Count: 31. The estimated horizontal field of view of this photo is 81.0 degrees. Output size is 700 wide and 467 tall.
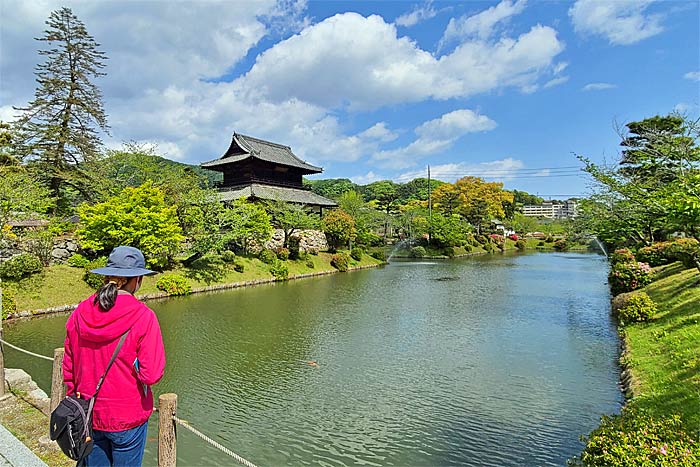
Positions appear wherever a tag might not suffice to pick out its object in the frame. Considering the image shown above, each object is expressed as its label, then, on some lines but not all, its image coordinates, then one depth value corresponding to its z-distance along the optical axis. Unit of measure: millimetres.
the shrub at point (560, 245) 47297
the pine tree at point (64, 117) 20219
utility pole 38631
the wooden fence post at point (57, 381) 4031
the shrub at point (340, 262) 27578
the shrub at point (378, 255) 32594
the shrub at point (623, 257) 15027
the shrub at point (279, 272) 22375
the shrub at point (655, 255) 16000
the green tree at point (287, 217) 25359
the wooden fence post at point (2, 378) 4902
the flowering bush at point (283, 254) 24891
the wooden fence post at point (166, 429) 3068
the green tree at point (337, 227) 29328
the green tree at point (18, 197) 13969
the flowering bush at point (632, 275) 13625
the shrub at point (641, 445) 3381
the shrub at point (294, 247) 25875
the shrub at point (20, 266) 13750
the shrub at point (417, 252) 37406
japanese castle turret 27875
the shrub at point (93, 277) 15328
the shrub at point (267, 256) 23641
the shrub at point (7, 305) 12302
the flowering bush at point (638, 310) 10062
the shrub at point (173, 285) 16875
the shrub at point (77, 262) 16281
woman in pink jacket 2467
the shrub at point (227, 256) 21453
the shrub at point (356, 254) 30844
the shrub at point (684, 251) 11016
